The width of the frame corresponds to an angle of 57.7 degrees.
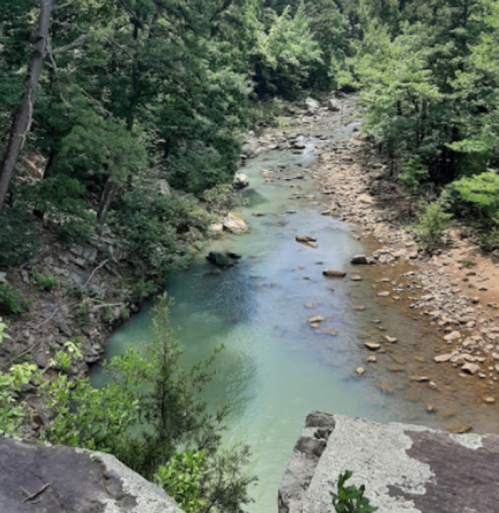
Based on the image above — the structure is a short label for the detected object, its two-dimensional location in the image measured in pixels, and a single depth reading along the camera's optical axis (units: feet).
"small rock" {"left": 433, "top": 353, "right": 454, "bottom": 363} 34.35
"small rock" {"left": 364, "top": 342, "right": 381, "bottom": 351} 36.09
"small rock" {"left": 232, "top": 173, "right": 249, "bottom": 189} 73.31
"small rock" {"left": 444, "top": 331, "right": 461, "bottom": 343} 36.52
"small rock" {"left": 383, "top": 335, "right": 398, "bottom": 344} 36.79
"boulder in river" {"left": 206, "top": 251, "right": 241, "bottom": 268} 49.24
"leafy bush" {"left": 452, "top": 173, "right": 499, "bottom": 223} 44.98
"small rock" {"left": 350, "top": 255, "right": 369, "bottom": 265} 49.90
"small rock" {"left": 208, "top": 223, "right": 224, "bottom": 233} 56.49
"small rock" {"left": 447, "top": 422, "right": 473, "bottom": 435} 27.84
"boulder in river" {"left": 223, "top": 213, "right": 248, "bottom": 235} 57.93
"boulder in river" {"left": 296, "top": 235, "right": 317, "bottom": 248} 54.90
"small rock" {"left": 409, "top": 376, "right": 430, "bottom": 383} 32.27
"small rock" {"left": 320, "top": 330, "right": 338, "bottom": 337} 38.17
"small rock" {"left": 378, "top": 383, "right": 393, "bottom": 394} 31.53
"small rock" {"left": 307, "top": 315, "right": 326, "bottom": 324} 40.01
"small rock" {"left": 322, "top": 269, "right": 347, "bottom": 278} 47.55
